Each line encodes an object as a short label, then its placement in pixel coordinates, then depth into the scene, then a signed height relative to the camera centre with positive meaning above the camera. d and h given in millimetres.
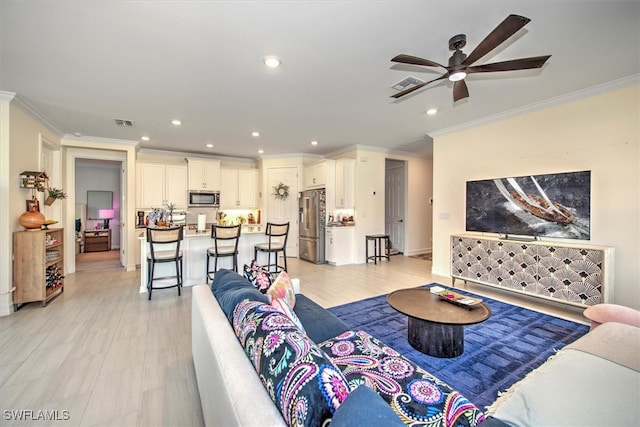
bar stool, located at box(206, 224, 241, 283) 4297 -607
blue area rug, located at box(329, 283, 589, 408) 2078 -1265
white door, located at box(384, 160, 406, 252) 7719 +294
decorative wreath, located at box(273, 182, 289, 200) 7215 +539
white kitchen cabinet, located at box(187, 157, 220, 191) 6695 +923
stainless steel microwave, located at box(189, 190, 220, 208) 6750 +295
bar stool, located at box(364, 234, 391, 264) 6479 -846
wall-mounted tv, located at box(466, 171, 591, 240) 3416 +115
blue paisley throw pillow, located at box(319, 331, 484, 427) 1127 -840
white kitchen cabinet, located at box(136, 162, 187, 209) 6234 +595
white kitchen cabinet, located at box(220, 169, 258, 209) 7211 +622
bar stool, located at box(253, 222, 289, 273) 4875 -617
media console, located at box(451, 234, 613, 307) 3064 -715
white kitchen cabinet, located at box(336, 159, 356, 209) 6270 +670
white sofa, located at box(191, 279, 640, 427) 944 -838
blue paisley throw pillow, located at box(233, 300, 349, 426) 813 -558
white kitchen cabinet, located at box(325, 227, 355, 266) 6246 -788
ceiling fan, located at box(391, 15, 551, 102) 1879 +1214
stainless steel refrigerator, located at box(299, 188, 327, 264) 6449 -312
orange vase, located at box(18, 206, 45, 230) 3500 -142
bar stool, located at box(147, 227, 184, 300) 3844 -652
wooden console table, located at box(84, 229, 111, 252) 7980 -947
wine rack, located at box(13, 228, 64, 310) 3422 -761
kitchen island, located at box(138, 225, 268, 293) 4188 -864
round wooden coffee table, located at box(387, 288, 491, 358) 2203 -871
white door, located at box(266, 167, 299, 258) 7234 +192
